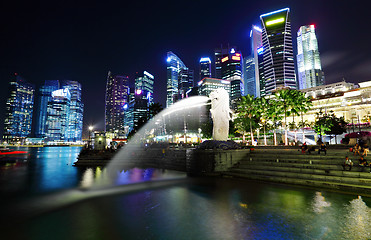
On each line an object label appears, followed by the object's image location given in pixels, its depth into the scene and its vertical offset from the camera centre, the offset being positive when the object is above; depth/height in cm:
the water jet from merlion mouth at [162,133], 3679 +514
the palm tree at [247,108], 4672 +824
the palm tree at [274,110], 4192 +672
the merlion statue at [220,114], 2523 +362
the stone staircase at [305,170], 1325 -244
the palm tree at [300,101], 4022 +834
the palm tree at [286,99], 4044 +880
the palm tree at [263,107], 4607 +820
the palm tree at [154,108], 6575 +1138
